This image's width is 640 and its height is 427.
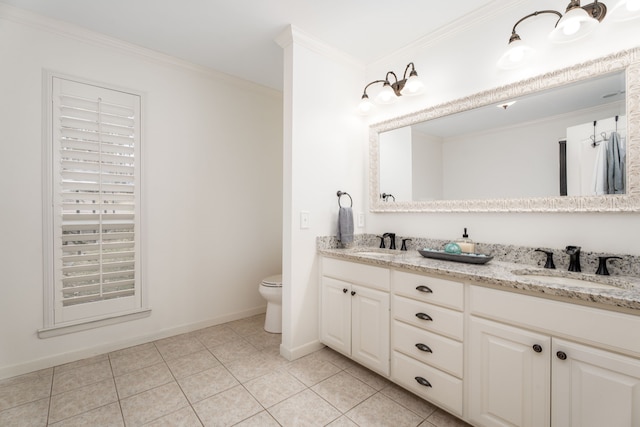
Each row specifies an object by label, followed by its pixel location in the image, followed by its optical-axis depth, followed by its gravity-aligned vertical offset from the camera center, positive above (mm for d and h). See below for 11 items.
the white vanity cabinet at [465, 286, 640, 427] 1060 -629
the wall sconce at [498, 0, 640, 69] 1421 +1001
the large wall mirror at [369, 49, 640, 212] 1488 +436
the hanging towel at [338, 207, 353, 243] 2430 -97
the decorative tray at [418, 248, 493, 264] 1694 -266
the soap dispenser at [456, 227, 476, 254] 1893 -208
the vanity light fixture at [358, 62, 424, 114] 2182 +995
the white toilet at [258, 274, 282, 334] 2699 -877
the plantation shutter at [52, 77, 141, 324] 2148 +96
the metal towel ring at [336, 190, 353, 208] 2523 +179
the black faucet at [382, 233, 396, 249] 2479 -220
